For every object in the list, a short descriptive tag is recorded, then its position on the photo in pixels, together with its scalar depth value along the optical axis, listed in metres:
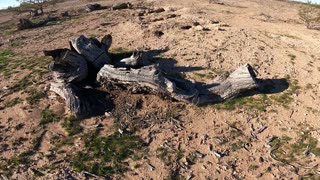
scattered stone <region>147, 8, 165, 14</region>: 14.32
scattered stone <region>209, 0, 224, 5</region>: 16.49
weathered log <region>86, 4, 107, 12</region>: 16.36
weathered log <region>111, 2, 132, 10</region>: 15.79
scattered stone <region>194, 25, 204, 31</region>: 11.30
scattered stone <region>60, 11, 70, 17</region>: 15.84
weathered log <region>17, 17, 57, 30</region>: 14.18
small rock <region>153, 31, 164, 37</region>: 11.11
